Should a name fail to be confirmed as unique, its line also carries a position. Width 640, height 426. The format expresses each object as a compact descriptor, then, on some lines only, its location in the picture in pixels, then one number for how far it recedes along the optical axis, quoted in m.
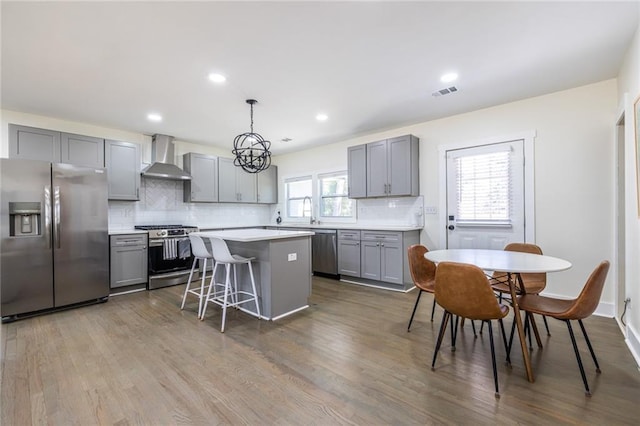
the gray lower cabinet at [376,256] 4.26
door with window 3.72
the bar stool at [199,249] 3.29
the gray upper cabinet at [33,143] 3.78
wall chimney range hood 4.90
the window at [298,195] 6.35
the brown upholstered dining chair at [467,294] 1.88
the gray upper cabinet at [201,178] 5.40
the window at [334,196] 5.68
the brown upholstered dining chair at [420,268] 2.85
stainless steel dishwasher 5.05
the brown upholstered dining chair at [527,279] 2.62
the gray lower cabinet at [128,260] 4.19
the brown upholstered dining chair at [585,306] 1.87
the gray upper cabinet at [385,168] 4.51
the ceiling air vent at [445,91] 3.32
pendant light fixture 3.36
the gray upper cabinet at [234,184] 5.84
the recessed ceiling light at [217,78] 2.97
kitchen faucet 6.13
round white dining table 1.97
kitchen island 3.12
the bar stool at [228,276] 2.99
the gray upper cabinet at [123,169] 4.48
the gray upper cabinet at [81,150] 4.11
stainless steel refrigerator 3.25
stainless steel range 4.51
